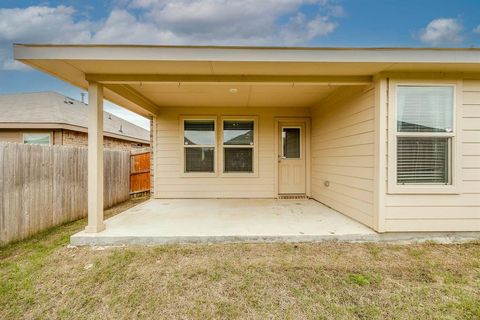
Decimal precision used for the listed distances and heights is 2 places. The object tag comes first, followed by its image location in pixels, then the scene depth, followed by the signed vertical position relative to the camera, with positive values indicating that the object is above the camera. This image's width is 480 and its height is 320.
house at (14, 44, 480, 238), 2.88 +0.84
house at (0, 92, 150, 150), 7.85 +1.22
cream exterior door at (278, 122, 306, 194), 6.08 -0.13
